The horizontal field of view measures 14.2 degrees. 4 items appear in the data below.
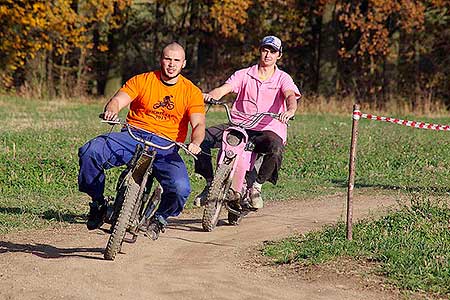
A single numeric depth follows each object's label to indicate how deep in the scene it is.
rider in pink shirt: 20.86
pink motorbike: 19.72
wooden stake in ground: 17.56
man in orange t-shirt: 17.28
